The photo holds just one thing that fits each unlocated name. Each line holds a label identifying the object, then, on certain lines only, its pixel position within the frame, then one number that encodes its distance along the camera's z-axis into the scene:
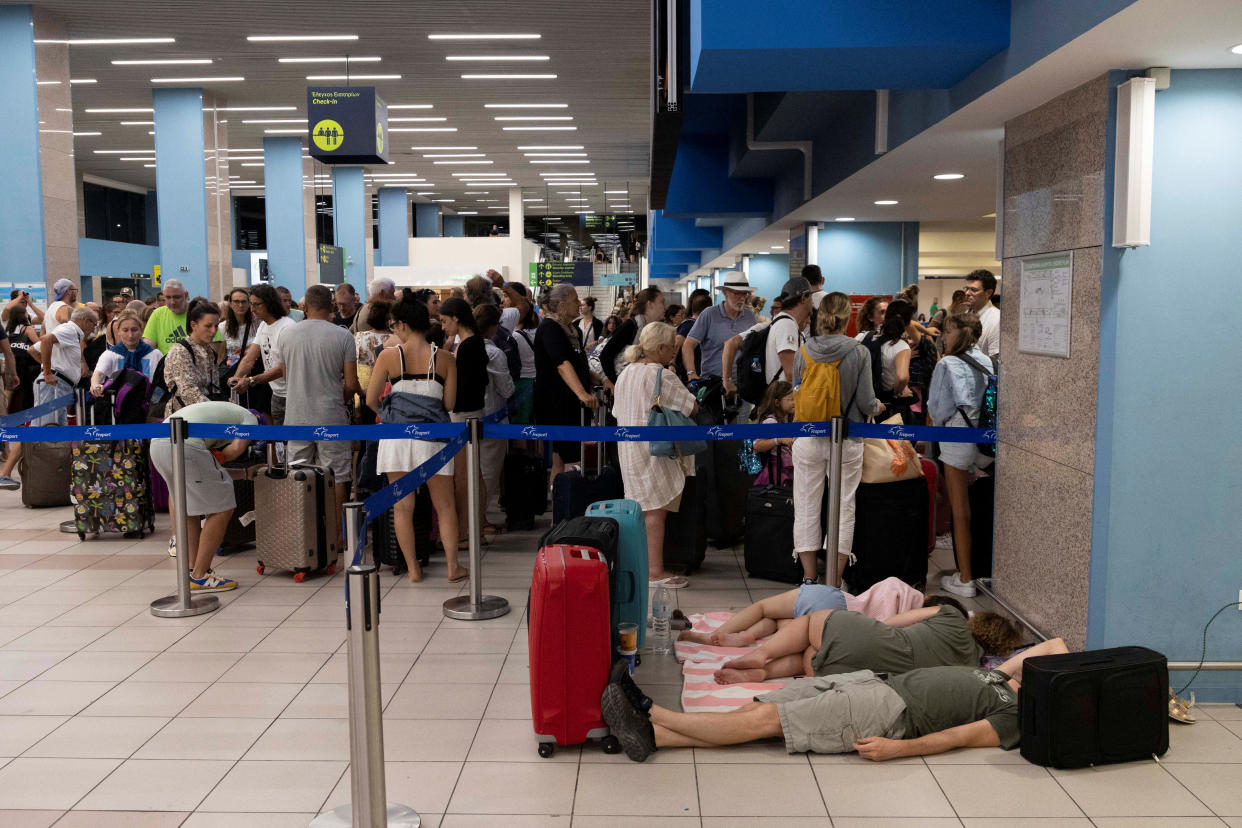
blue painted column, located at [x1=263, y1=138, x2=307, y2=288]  19.12
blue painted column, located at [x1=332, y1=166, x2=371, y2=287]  23.67
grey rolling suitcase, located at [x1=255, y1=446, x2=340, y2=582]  6.18
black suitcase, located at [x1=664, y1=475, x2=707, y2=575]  6.34
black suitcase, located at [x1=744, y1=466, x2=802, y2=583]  6.16
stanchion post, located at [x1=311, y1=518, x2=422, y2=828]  2.98
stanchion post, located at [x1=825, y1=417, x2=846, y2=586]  5.49
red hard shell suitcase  3.78
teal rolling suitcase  4.57
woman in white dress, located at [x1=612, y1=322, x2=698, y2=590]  5.83
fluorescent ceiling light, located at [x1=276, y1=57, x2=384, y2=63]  13.79
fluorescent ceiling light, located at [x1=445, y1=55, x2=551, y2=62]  13.66
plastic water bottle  4.91
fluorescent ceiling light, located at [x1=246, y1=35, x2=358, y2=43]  12.53
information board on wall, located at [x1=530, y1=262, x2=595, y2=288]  30.00
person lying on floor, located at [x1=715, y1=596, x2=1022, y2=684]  4.15
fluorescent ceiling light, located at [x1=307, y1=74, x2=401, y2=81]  14.79
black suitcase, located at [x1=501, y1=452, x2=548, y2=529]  7.47
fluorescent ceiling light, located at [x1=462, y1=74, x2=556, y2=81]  14.90
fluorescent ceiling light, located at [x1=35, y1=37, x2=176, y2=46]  12.68
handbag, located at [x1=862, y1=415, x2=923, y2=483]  5.70
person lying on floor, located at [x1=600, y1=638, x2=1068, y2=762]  3.74
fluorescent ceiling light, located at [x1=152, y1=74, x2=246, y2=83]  14.84
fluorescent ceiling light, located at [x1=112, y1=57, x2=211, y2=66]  13.85
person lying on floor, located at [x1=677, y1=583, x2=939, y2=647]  4.67
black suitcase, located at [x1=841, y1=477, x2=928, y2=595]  5.74
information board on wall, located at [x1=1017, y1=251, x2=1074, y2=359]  4.49
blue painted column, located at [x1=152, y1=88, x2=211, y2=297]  15.09
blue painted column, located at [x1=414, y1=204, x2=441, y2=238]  36.16
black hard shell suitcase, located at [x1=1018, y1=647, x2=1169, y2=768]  3.61
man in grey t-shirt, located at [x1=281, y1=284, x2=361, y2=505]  6.44
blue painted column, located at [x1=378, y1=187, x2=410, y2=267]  29.83
